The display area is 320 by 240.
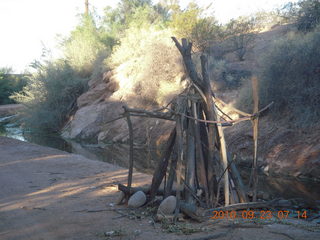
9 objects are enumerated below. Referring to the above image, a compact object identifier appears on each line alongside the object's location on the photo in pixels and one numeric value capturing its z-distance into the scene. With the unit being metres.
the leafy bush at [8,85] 56.94
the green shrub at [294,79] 14.85
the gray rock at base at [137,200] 7.23
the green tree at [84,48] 35.56
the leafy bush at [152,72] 24.83
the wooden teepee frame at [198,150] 6.87
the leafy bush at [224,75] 22.88
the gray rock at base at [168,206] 6.40
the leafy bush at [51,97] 32.22
